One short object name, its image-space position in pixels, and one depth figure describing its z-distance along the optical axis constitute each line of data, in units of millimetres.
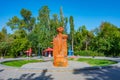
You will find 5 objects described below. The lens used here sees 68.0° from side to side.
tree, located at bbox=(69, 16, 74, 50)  21471
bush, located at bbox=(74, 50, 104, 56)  18255
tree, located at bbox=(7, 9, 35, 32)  22905
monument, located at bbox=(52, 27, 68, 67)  7864
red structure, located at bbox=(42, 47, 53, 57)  18462
